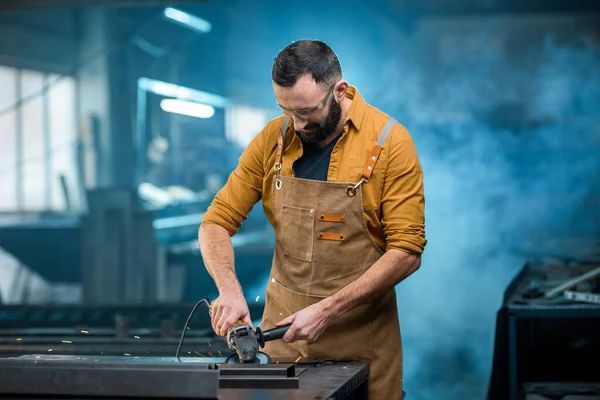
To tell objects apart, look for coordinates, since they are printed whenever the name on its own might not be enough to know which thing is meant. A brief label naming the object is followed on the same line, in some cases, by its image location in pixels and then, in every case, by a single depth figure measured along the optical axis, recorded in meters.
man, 2.13
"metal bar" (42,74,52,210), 7.53
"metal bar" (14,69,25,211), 7.57
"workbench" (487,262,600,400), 3.73
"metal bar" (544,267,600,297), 3.58
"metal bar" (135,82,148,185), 7.23
